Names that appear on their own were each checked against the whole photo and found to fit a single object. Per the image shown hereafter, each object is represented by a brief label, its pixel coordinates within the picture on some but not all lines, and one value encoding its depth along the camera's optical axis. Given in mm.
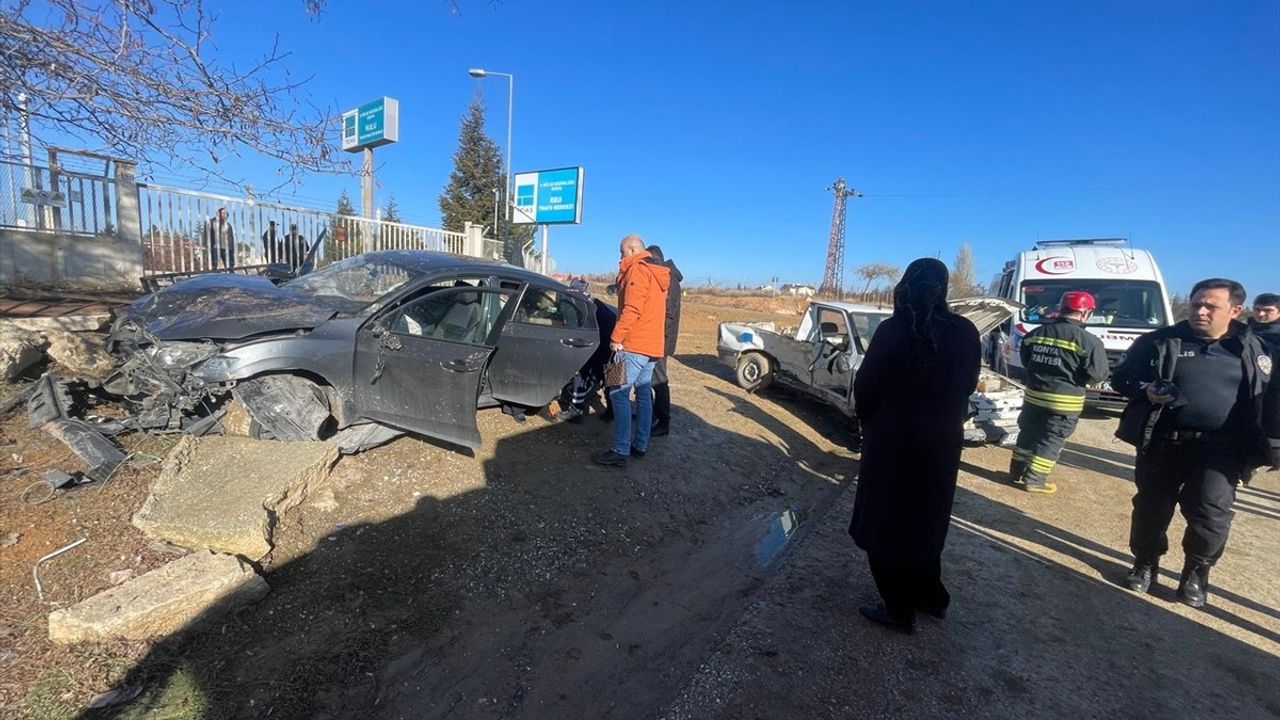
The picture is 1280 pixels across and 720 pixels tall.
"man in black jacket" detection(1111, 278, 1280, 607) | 3154
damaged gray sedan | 3566
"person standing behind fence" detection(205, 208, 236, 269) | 9541
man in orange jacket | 4449
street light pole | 20547
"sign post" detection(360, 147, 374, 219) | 12314
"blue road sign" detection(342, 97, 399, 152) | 14836
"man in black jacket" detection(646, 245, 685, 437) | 5484
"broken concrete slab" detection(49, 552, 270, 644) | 2277
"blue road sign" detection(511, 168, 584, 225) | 20031
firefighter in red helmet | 4906
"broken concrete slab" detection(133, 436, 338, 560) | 2906
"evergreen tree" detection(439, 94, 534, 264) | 31906
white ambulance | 8555
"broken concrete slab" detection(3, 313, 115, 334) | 5062
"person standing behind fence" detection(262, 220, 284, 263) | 10492
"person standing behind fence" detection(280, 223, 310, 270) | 10789
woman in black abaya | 2553
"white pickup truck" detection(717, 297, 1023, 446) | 6289
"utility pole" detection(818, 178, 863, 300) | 46562
